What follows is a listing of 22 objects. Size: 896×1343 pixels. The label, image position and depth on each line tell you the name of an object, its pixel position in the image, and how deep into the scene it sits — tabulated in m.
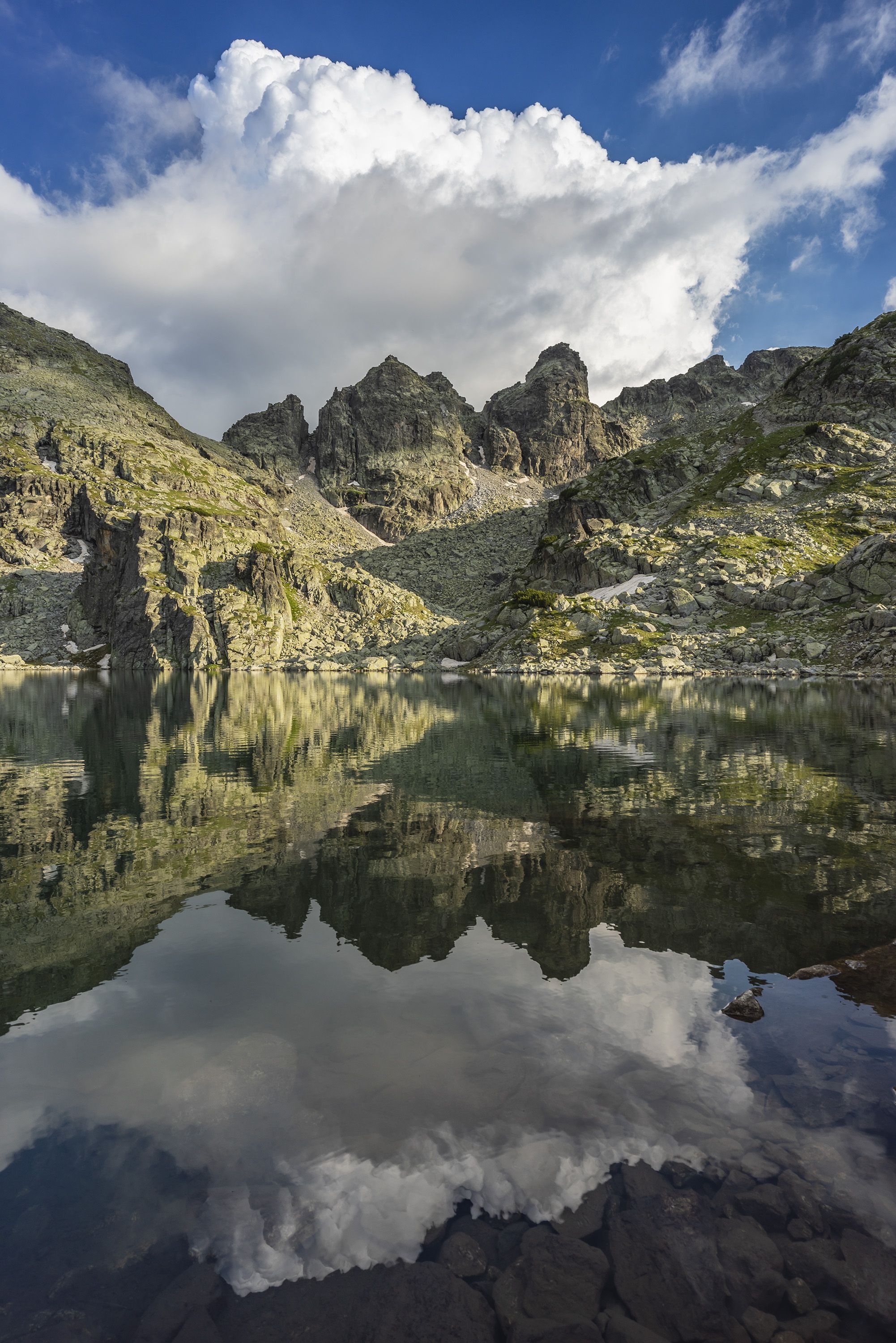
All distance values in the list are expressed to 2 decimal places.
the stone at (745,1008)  10.76
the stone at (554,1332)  5.62
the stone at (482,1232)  6.58
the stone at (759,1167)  7.41
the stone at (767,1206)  6.79
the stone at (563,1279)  5.89
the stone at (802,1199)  6.77
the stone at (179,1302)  5.76
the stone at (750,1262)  6.01
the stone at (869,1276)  5.86
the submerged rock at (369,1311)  5.76
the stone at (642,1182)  7.20
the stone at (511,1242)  6.47
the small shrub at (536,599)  157.38
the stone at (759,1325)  5.63
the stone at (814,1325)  5.61
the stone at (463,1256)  6.42
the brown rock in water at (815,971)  12.16
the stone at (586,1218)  6.77
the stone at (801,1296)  5.82
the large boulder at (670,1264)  5.85
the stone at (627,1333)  5.64
